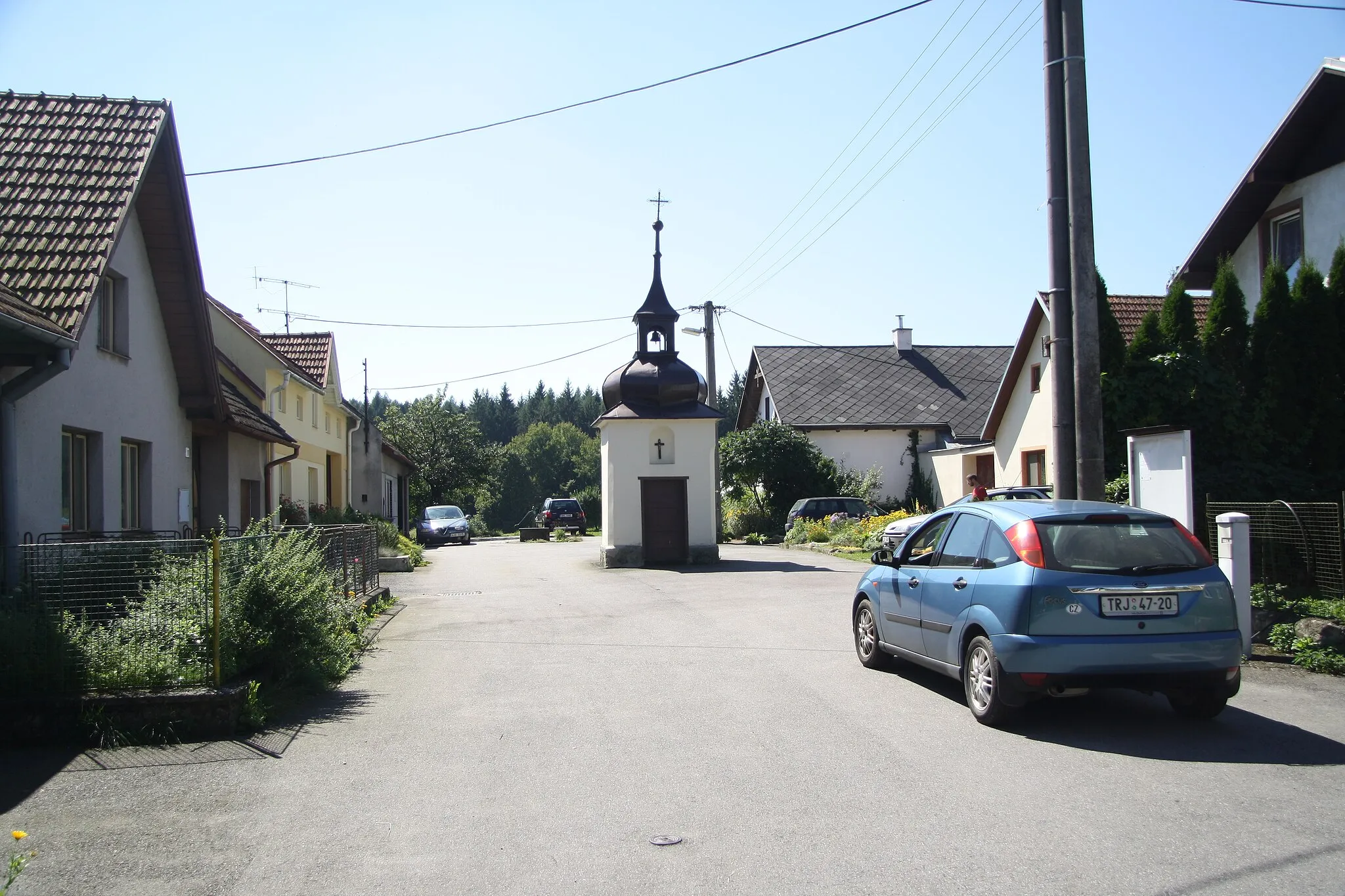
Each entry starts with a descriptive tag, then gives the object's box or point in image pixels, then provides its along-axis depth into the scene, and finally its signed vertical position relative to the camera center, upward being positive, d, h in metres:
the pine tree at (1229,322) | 15.73 +2.23
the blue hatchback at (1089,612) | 7.21 -0.95
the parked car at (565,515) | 49.03 -1.38
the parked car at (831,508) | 35.06 -0.90
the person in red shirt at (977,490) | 17.72 -0.20
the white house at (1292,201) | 15.77 +4.29
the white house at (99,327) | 10.17 +1.91
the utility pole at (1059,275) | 11.45 +2.18
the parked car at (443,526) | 45.38 -1.65
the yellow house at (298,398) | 23.52 +2.38
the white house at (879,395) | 42.28 +3.58
